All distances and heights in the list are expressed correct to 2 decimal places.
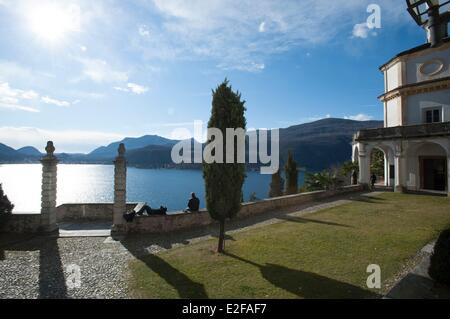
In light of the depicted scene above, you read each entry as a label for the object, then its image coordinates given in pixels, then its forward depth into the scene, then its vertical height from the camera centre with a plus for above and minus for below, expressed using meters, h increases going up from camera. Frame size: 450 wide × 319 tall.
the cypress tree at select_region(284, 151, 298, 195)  38.94 -1.11
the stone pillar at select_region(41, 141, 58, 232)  13.38 -1.36
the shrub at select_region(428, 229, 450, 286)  6.06 -2.20
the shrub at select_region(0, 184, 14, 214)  12.76 -1.95
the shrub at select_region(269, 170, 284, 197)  40.81 -2.80
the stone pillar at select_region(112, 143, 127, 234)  13.21 -1.22
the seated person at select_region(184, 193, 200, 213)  15.20 -2.18
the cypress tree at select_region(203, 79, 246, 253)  10.34 -0.19
